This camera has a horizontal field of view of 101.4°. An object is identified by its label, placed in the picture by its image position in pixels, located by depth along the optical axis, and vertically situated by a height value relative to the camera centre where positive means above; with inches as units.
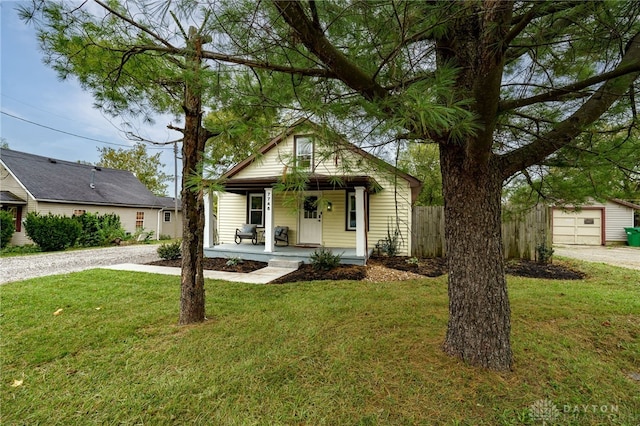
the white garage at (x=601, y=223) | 554.3 -15.2
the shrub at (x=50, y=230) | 436.5 -26.0
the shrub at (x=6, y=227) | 435.8 -19.9
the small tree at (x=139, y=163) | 992.9 +202.1
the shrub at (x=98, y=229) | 514.0 -29.0
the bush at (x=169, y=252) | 330.6 -46.1
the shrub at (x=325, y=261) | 273.7 -47.6
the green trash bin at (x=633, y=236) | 527.2 -41.7
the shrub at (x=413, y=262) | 304.8 -54.1
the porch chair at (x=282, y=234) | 387.9 -27.4
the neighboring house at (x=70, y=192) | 506.0 +52.2
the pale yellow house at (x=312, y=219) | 323.0 -5.0
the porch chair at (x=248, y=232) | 385.8 -25.4
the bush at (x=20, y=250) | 416.8 -57.6
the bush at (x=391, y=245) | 352.5 -40.4
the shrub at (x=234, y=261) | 297.3 -53.0
